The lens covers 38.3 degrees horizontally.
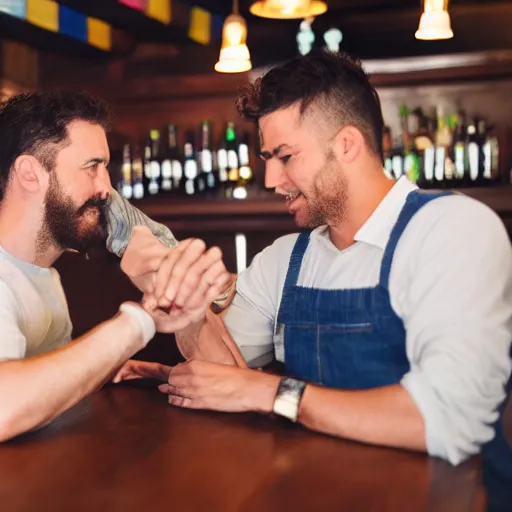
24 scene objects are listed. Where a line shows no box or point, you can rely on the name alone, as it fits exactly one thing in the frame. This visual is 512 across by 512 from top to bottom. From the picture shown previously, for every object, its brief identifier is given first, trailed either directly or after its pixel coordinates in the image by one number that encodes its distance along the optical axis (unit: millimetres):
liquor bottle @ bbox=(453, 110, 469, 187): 3713
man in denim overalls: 1281
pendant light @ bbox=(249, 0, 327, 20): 2814
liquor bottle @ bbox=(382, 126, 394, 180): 3811
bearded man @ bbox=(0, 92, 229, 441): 1418
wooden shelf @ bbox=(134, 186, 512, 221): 3834
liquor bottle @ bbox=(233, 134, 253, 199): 4098
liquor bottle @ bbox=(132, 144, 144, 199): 4207
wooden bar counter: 1001
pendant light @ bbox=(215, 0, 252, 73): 3107
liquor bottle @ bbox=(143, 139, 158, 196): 4211
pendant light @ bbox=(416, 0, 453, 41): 2855
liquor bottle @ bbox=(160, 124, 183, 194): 4191
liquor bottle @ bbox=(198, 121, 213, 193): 4133
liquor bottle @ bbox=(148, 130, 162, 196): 4211
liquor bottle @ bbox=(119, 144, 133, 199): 4219
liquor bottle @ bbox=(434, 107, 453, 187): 3713
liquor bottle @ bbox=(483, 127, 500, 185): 3697
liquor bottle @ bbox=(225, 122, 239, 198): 4102
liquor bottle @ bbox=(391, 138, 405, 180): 3783
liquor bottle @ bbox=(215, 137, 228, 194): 4102
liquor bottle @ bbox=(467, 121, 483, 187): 3713
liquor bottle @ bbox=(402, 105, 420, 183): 3760
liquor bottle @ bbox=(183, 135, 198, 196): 4160
